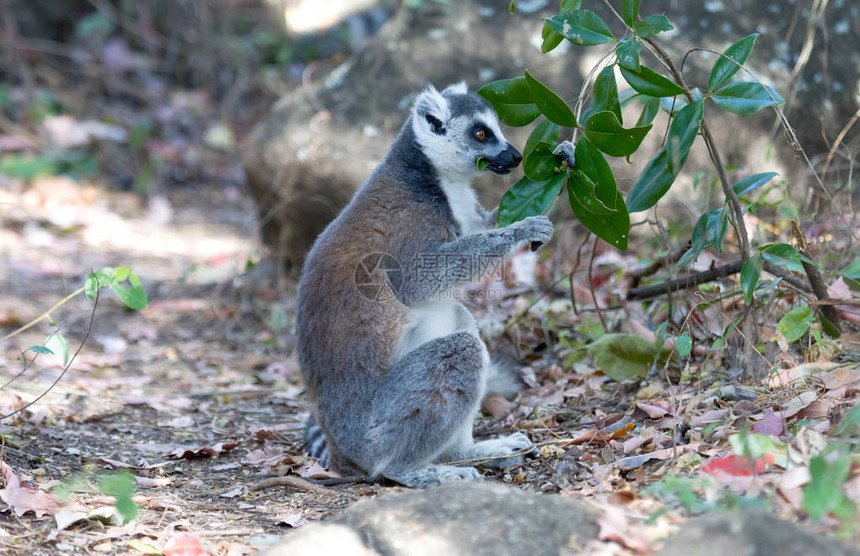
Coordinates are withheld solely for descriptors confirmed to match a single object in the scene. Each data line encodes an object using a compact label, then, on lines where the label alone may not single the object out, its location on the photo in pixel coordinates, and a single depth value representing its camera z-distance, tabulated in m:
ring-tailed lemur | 7.29
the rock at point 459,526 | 4.84
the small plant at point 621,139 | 6.47
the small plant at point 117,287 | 7.41
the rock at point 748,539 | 4.09
